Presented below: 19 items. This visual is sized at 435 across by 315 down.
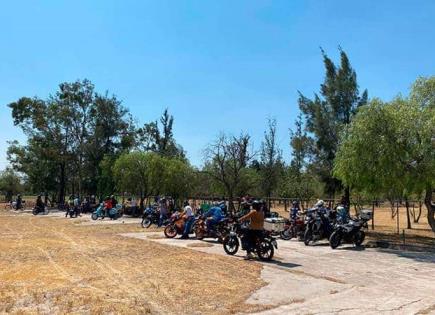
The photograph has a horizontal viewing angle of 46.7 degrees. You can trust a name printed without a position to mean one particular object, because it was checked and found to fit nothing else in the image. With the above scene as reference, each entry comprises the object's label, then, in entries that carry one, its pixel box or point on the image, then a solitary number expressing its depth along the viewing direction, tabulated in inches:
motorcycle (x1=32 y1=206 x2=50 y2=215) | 1520.7
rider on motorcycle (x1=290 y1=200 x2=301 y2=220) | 856.9
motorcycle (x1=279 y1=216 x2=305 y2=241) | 779.4
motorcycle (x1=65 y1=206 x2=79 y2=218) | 1341.9
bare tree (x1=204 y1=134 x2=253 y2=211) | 1207.6
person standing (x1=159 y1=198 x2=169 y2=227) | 965.4
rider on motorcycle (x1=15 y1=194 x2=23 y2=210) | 1809.8
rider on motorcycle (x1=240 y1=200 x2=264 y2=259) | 541.0
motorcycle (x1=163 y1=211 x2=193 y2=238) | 767.7
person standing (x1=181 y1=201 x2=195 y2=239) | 756.0
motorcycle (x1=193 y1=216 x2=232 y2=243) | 710.5
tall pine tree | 1052.5
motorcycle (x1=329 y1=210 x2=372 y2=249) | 672.3
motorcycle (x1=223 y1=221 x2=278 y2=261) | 543.5
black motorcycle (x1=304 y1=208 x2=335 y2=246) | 711.6
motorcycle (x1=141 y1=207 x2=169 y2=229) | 980.3
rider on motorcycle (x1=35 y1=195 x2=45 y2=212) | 1531.7
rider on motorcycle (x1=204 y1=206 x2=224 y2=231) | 730.8
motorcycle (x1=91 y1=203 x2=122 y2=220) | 1218.0
